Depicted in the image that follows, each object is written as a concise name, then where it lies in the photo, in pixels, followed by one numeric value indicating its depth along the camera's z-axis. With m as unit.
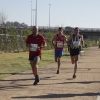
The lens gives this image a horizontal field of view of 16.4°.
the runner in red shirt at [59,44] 14.59
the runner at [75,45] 13.29
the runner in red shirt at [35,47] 11.22
